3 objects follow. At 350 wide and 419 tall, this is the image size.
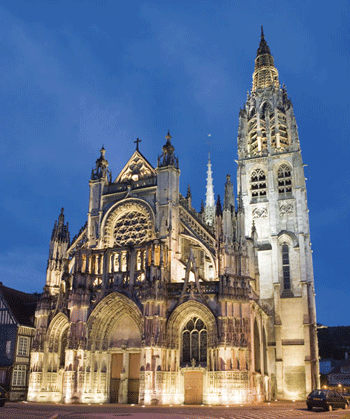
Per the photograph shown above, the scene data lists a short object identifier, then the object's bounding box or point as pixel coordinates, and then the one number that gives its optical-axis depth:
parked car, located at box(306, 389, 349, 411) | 23.12
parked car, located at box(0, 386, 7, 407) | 22.84
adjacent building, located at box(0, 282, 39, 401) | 33.06
